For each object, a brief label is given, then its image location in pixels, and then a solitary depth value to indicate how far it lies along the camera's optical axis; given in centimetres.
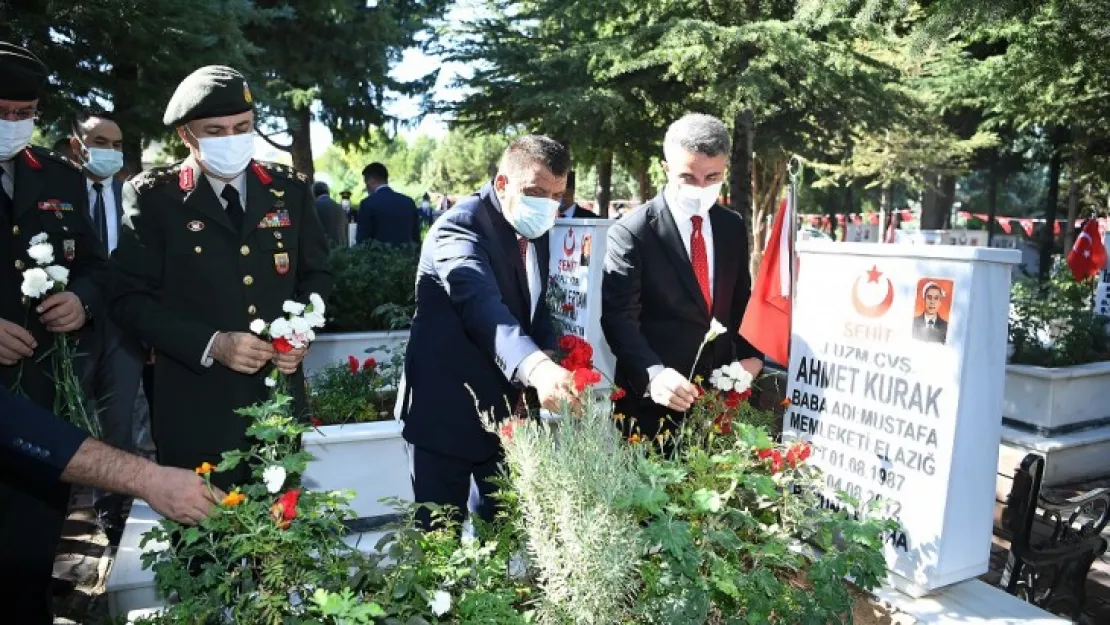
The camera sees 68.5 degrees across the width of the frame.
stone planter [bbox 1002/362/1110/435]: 598
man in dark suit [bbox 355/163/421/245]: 912
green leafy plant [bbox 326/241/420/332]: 656
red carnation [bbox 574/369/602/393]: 205
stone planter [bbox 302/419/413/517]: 443
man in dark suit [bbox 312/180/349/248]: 979
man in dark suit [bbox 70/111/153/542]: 450
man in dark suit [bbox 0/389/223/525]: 175
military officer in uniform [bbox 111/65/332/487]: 259
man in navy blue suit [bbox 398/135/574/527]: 269
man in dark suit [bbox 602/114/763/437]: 308
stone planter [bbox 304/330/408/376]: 623
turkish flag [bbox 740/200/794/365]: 342
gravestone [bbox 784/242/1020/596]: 262
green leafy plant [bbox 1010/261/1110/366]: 646
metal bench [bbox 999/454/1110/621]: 321
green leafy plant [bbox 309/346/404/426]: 473
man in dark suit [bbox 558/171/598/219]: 844
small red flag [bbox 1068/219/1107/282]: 867
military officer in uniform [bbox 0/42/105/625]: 262
